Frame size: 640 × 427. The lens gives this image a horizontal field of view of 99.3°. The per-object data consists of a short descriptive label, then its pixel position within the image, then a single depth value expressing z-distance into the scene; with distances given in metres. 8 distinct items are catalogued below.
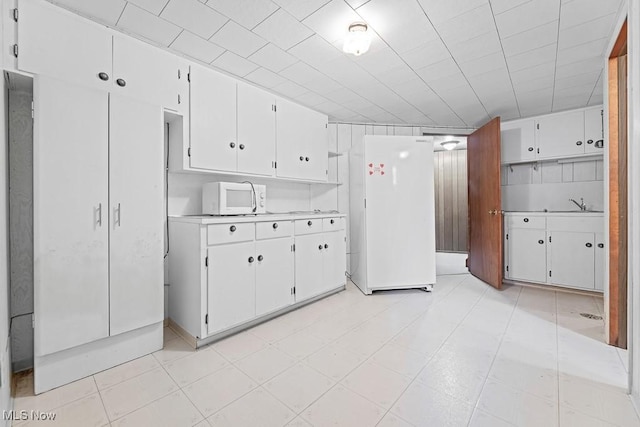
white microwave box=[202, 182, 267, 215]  2.40
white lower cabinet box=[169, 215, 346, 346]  2.03
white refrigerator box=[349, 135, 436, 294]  3.26
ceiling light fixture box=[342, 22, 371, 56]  1.95
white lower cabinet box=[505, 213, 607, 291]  3.13
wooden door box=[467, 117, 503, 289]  3.37
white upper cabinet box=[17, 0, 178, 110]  1.63
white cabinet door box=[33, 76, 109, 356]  1.55
